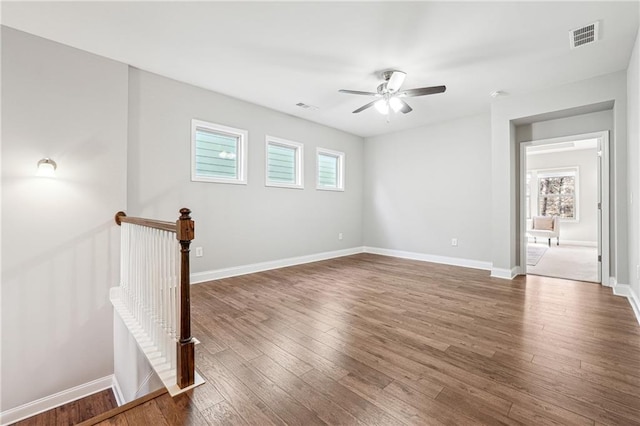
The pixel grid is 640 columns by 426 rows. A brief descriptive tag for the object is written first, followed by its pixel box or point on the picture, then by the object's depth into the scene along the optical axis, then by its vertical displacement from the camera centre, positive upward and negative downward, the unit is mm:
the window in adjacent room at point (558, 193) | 8039 +674
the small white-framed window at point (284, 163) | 5008 +983
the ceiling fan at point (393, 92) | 3191 +1538
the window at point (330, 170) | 5926 +1007
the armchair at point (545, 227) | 7736 -334
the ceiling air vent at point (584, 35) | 2596 +1752
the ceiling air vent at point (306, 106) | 4609 +1838
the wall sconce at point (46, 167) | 2689 +458
